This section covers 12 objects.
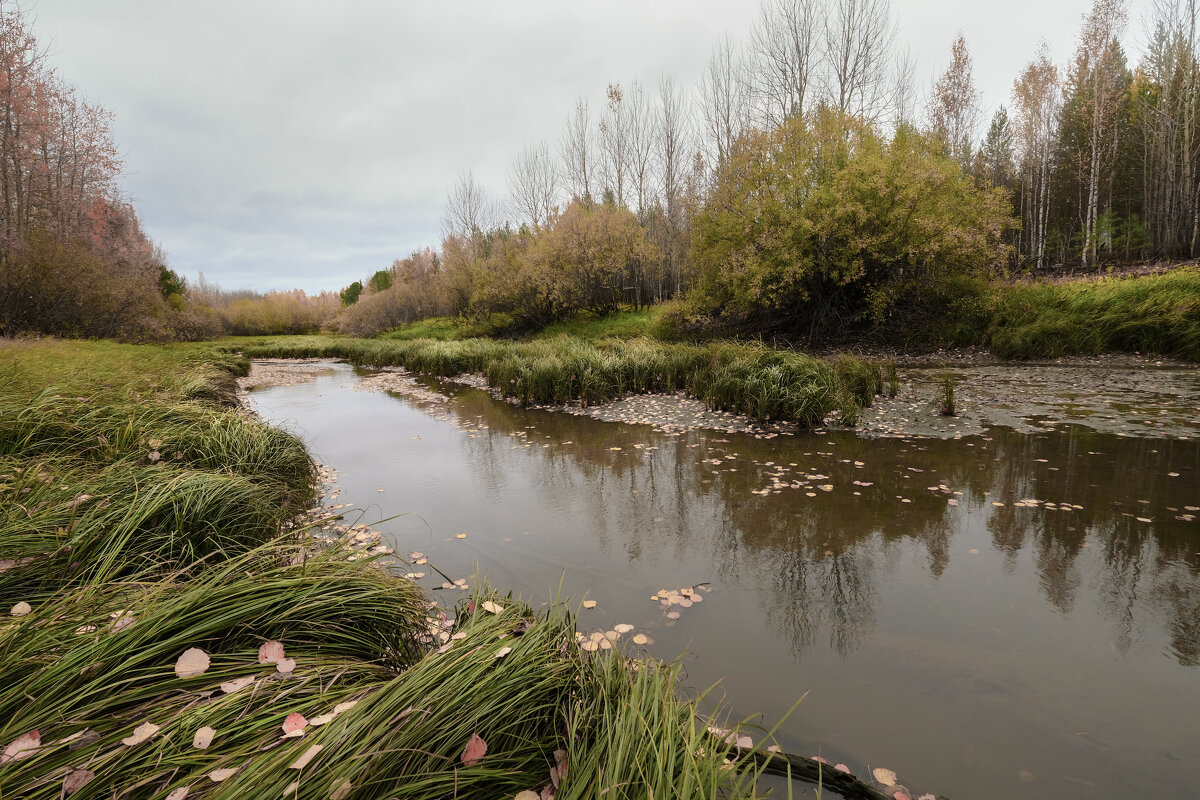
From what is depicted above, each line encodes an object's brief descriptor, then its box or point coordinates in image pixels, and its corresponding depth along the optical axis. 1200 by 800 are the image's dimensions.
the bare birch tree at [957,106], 24.72
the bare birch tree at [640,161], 27.05
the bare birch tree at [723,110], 23.41
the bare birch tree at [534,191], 32.44
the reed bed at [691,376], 7.54
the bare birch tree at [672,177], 25.61
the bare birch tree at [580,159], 29.88
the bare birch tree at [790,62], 20.48
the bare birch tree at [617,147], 27.33
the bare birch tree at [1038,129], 24.23
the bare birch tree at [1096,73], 20.67
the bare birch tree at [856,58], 20.12
